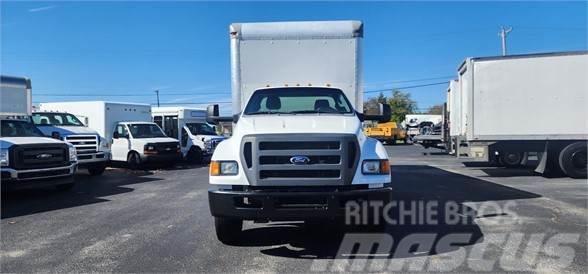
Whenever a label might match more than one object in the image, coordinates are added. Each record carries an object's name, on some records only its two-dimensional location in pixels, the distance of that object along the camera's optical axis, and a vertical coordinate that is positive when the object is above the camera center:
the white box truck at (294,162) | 5.27 -0.33
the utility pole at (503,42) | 42.25 +7.72
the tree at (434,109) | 88.72 +4.22
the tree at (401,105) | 67.45 +4.34
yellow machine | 42.56 -0.02
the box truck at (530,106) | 12.70 +0.66
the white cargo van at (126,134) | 18.38 -0.01
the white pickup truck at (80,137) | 15.37 -0.09
